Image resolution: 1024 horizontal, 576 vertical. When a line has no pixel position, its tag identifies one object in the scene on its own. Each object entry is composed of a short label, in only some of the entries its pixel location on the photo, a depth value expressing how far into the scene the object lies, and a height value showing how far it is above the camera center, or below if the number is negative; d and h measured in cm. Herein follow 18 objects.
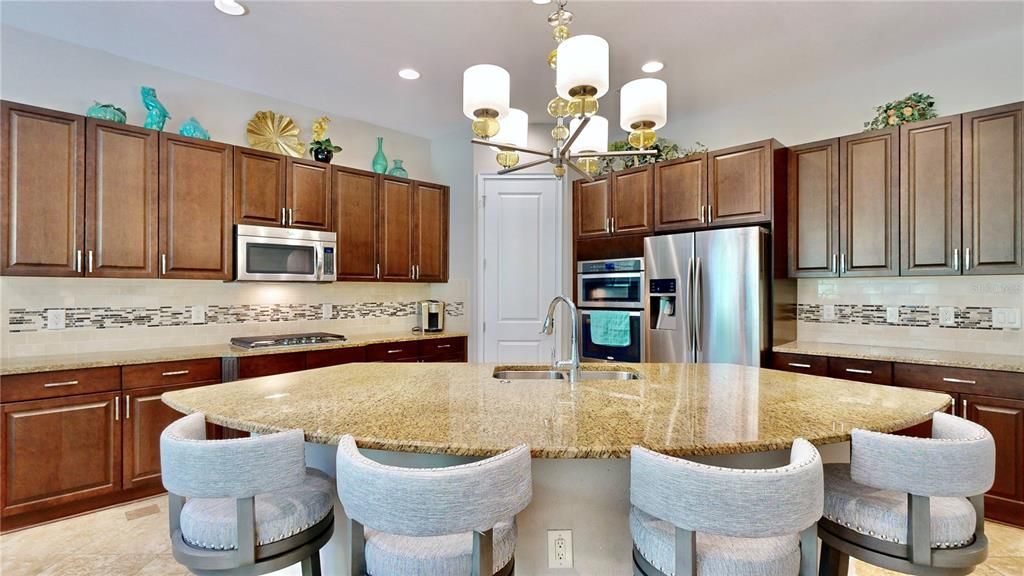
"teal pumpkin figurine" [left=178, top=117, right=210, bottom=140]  325 +107
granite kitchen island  124 -39
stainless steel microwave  341 +25
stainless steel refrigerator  320 -6
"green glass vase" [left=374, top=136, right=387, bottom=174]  430 +112
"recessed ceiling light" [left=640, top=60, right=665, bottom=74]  321 +148
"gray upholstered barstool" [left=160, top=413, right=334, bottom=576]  121 -60
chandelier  169 +74
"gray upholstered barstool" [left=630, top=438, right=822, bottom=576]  102 -49
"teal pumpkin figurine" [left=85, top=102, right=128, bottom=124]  289 +106
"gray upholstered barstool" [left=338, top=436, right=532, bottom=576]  103 -49
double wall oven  380 -18
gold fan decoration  374 +121
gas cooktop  334 -38
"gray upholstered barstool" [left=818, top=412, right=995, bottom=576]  119 -59
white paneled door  445 +25
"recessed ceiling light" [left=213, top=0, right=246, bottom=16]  253 +149
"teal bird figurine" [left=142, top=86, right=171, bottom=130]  311 +115
